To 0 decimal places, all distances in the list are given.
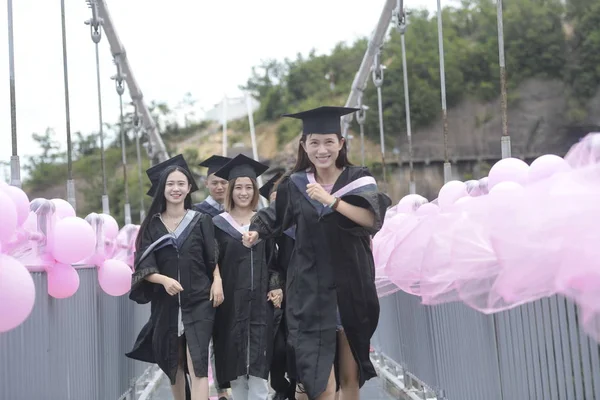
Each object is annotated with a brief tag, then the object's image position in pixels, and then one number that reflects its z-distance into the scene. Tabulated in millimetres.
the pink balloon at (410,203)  7387
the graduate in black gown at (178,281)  6207
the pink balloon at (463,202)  4492
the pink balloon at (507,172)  5344
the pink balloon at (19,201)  4176
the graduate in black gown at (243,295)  6609
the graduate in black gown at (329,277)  5016
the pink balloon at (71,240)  4961
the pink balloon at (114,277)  6223
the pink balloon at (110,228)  6648
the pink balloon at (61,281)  4898
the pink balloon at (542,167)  4134
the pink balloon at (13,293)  3592
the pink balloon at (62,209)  5426
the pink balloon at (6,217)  3756
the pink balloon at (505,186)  3576
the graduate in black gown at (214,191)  7402
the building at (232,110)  100850
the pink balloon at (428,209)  5578
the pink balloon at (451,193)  5645
